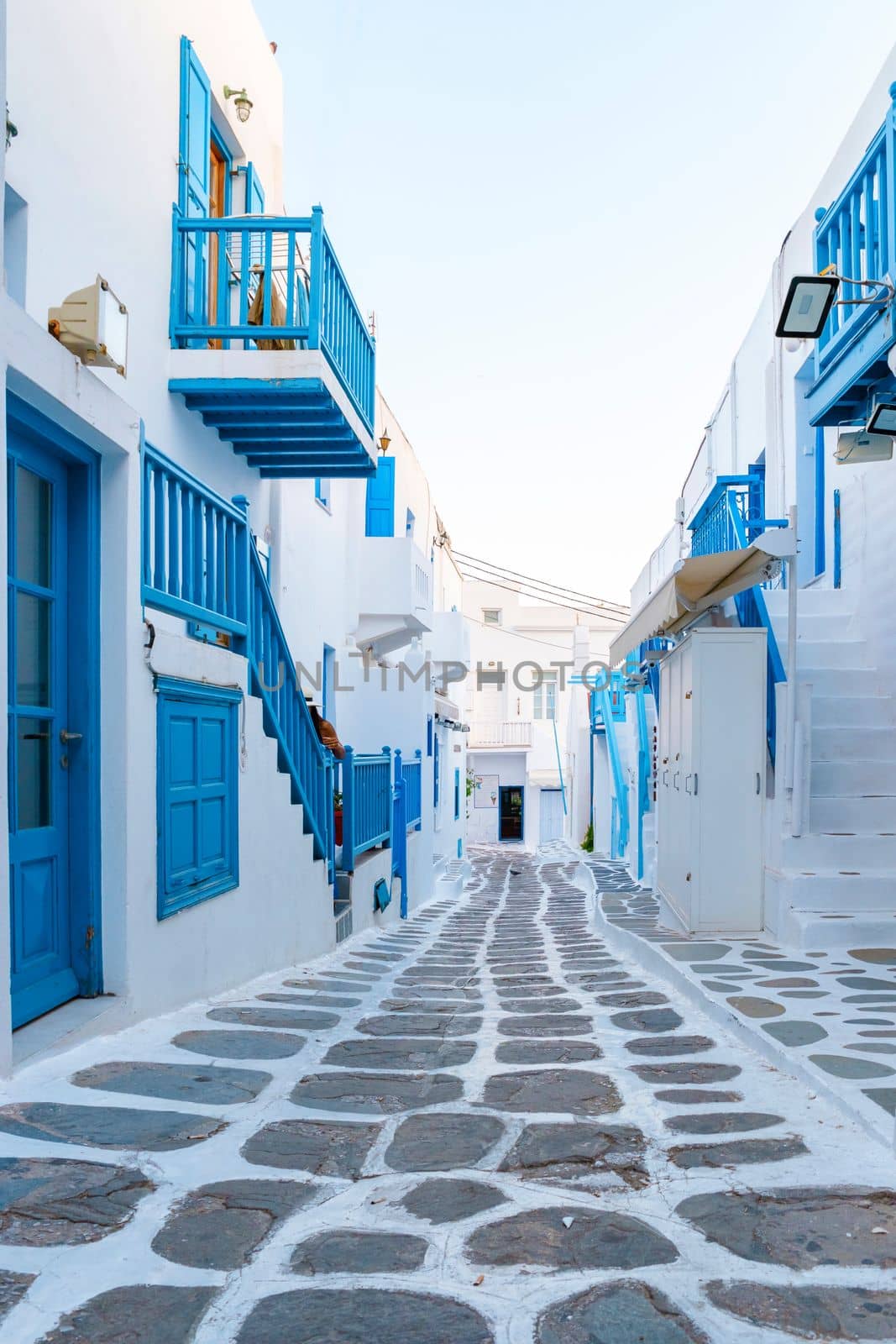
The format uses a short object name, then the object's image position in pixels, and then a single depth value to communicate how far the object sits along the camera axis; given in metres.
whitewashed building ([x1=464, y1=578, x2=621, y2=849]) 35.22
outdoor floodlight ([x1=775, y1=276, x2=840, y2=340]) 5.43
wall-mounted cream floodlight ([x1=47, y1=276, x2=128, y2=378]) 4.11
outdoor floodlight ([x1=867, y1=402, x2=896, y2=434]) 5.58
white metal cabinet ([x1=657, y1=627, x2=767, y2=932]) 6.96
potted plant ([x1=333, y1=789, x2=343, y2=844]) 9.35
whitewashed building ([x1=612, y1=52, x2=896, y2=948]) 6.29
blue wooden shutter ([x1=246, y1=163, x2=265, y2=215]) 9.19
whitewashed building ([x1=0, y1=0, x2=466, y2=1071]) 4.14
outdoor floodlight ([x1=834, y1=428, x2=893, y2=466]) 6.45
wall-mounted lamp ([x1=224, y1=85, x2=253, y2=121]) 8.55
